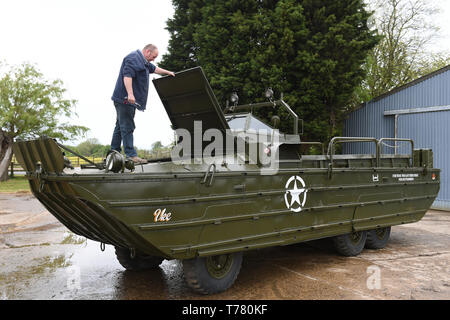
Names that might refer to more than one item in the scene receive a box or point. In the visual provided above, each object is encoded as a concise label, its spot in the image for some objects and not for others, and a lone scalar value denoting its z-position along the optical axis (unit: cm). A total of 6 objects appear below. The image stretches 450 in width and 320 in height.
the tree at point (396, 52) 2253
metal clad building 1220
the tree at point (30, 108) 2302
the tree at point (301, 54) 1340
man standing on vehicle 456
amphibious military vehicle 384
